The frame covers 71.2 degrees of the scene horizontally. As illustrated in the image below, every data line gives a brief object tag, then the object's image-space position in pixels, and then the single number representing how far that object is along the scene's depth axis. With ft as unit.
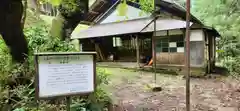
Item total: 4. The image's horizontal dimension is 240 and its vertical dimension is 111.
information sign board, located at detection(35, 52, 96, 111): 6.89
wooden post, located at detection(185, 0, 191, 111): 8.93
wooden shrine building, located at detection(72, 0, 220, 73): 27.67
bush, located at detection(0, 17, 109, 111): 9.11
